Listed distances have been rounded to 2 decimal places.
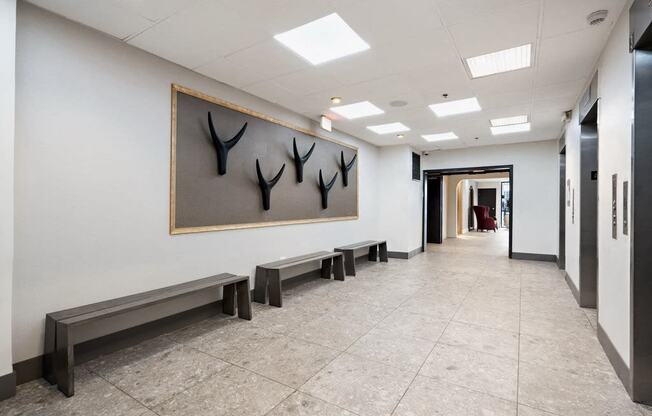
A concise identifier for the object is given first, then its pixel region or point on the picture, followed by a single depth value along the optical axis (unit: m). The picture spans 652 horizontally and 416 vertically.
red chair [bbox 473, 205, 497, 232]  15.21
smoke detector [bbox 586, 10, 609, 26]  2.46
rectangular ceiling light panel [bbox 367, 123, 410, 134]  5.92
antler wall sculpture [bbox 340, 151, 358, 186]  6.39
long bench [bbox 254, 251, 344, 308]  4.15
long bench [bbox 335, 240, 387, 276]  5.98
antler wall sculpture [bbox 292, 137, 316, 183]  5.11
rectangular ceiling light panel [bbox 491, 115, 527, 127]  5.44
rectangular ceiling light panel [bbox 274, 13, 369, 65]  2.71
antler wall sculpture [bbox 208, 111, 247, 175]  3.75
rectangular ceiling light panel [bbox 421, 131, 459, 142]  6.61
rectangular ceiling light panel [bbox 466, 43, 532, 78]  3.17
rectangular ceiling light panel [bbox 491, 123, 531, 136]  5.94
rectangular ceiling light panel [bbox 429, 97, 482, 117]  4.60
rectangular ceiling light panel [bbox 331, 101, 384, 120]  4.80
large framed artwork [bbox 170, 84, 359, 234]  3.50
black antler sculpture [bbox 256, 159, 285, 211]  4.41
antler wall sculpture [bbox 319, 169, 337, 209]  5.75
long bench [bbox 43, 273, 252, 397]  2.24
